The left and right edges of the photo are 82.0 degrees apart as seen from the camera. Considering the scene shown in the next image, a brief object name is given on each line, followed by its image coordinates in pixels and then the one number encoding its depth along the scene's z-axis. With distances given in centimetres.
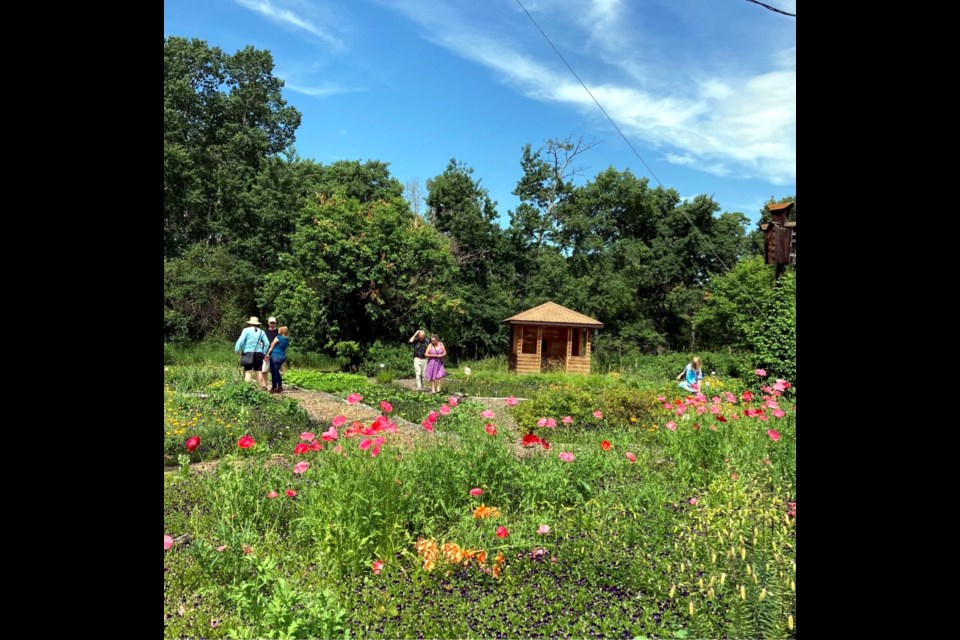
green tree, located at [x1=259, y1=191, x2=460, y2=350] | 1923
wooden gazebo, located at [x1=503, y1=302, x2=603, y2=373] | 2319
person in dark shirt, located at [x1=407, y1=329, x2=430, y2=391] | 1405
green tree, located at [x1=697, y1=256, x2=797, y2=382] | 1026
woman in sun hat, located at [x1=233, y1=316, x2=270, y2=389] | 1112
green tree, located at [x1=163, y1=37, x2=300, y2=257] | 2630
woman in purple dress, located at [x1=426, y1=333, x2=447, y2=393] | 1312
